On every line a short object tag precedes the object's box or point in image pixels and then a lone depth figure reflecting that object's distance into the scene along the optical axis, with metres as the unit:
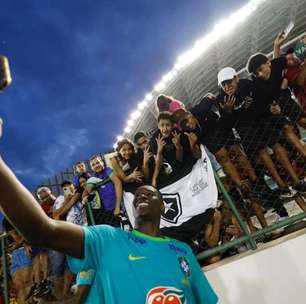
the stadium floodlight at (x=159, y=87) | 22.59
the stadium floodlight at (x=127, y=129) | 22.31
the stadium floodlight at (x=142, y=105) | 20.77
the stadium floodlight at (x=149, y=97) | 20.95
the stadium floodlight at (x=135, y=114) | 21.35
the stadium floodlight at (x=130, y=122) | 21.92
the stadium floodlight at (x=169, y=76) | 21.69
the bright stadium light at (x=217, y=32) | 19.47
